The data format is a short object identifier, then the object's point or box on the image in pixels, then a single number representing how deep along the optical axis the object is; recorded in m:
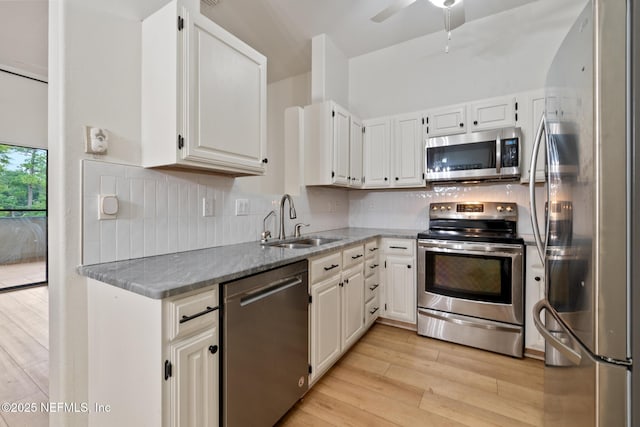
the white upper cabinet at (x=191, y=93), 1.39
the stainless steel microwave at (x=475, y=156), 2.39
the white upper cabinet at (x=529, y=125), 2.35
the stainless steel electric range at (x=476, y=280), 2.22
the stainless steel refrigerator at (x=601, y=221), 0.65
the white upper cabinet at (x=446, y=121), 2.66
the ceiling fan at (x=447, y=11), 1.98
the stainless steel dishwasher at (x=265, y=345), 1.18
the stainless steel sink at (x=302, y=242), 2.21
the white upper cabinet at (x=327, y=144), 2.72
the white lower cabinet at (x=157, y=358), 0.97
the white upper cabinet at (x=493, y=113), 2.46
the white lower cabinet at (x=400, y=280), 2.66
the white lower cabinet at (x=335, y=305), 1.76
